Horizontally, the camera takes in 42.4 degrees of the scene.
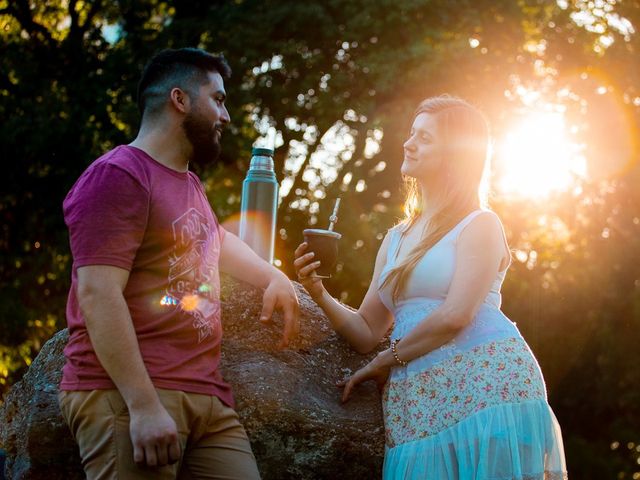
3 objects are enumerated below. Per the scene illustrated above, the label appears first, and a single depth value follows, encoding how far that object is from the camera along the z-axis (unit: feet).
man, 8.32
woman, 10.42
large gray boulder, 11.92
